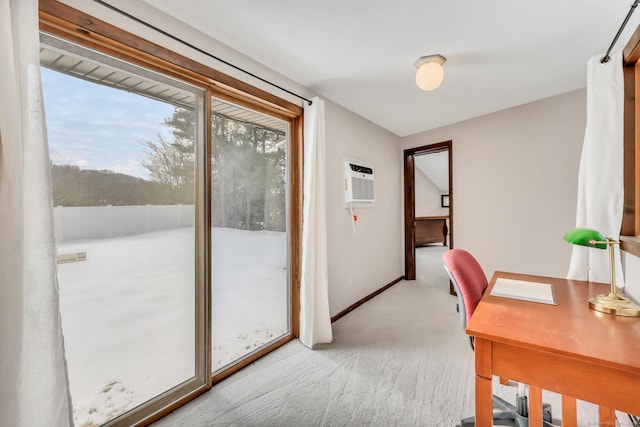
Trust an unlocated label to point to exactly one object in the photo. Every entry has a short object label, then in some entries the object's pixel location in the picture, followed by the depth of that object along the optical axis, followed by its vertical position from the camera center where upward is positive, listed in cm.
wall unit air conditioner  302 +33
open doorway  684 +27
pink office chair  138 -52
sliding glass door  130 -10
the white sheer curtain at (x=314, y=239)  231 -25
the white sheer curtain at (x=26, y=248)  94 -13
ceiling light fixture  200 +104
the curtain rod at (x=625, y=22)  142 +104
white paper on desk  136 -46
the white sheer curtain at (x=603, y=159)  152 +29
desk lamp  114 -40
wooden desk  83 -48
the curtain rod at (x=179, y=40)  129 +100
